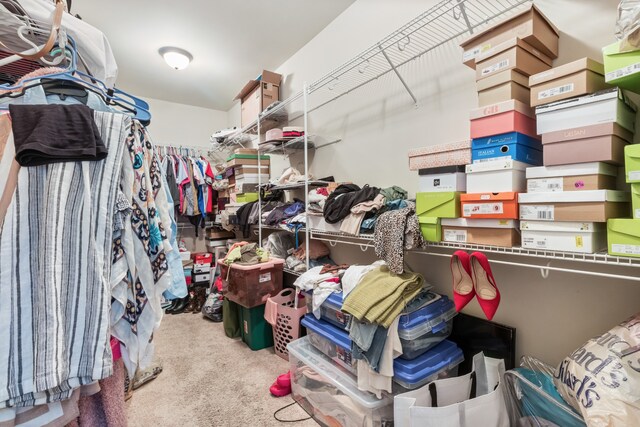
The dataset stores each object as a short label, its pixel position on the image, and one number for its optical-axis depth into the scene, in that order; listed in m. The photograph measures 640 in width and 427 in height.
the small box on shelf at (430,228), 1.25
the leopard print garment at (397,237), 1.31
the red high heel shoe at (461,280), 1.20
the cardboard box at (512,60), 1.06
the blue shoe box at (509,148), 1.06
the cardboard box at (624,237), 0.80
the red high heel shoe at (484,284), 1.14
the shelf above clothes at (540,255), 0.85
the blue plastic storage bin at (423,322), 1.25
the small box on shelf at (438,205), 1.19
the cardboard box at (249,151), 3.13
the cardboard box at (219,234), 3.87
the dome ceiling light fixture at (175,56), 2.64
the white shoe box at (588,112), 0.87
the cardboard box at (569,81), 0.92
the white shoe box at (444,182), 1.21
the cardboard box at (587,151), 0.87
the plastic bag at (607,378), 0.74
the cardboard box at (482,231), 1.07
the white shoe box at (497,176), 1.04
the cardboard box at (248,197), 3.00
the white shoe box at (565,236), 0.90
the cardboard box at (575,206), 0.87
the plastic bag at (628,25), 0.78
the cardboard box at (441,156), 1.17
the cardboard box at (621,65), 0.81
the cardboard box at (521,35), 1.06
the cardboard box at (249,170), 3.02
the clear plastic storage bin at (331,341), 1.45
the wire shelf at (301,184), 2.13
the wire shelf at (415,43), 1.41
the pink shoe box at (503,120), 1.05
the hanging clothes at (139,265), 0.74
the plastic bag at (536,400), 0.98
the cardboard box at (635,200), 0.79
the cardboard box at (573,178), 0.89
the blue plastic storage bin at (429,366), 1.20
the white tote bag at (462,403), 1.00
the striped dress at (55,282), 0.58
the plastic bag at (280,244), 2.61
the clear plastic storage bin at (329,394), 1.27
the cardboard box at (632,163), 0.79
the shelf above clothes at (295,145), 2.38
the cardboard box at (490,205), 1.03
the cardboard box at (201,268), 3.46
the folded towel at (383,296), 1.22
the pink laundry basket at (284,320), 2.02
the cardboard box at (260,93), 2.77
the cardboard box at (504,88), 1.08
